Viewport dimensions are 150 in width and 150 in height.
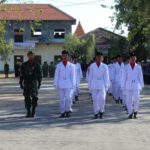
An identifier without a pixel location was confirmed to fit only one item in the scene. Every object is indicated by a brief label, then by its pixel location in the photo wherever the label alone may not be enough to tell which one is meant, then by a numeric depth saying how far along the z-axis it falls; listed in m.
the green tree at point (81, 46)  76.50
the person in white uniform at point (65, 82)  17.94
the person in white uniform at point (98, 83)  17.70
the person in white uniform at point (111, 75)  26.12
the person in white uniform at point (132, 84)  17.92
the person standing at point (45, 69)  60.23
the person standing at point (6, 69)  59.46
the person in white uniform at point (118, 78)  24.91
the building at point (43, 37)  80.19
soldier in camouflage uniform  17.80
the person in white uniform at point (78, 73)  26.06
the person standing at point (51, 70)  59.94
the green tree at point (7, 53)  66.39
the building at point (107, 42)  60.50
